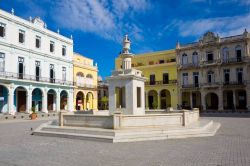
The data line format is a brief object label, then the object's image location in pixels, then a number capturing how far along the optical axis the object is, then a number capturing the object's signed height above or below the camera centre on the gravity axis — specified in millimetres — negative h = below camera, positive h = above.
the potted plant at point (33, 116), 19955 -2146
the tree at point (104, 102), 37469 -1557
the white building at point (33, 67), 21699 +3908
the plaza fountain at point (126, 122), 8446 -1410
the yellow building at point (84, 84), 30875 +1938
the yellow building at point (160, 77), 31624 +2902
